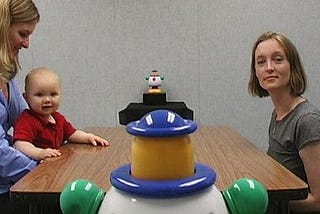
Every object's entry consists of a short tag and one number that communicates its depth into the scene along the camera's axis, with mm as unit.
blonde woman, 1502
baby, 1638
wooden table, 1106
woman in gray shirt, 1571
